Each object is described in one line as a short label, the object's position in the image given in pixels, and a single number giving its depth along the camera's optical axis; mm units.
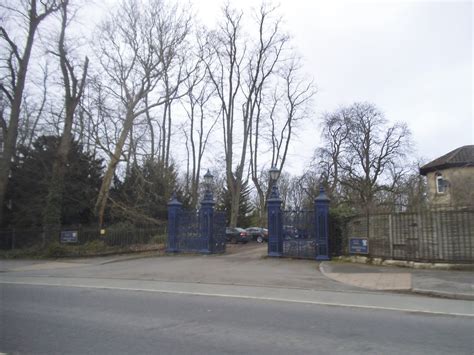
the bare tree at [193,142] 45653
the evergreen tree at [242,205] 51688
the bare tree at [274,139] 46812
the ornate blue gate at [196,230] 22188
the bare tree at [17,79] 26484
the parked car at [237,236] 36750
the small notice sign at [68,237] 25352
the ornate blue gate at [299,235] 19109
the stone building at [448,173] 33719
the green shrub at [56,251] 23719
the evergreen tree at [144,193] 31453
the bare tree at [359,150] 50688
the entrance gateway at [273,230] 18750
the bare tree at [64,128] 25594
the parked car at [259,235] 39812
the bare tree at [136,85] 29547
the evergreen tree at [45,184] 30391
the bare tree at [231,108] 42047
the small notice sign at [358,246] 17219
